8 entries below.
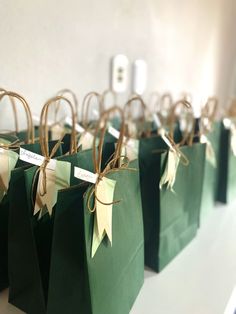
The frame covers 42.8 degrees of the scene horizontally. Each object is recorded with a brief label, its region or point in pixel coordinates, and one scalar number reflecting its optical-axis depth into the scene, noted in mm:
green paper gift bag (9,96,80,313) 511
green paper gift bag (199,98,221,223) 877
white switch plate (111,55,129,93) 1071
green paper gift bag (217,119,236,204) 961
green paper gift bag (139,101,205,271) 651
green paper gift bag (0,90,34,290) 566
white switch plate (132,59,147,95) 1158
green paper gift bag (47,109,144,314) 461
